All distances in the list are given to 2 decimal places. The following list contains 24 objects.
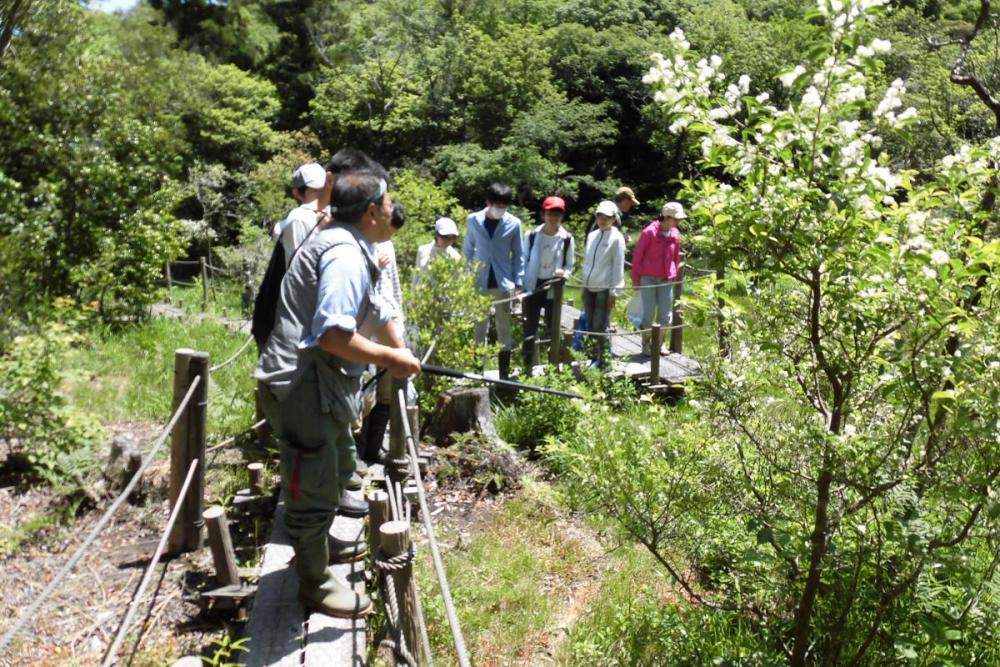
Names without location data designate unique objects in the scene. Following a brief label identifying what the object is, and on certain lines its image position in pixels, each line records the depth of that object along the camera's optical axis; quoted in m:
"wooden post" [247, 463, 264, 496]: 4.77
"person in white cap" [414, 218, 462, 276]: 6.75
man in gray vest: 3.12
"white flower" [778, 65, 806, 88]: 2.46
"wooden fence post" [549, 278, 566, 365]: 7.44
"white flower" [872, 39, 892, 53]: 2.42
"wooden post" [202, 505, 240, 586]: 3.84
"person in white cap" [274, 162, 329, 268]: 4.25
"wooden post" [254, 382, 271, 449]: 5.46
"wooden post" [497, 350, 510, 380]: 7.39
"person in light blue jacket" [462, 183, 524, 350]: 7.26
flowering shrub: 2.60
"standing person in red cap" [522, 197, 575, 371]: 7.59
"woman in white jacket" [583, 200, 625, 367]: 7.70
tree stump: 6.07
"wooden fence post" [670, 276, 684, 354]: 9.12
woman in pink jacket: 8.21
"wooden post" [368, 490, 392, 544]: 3.60
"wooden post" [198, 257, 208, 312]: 13.02
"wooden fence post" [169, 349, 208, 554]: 4.04
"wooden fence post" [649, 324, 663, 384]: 7.70
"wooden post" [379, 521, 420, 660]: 3.11
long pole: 4.10
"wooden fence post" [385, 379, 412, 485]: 4.59
